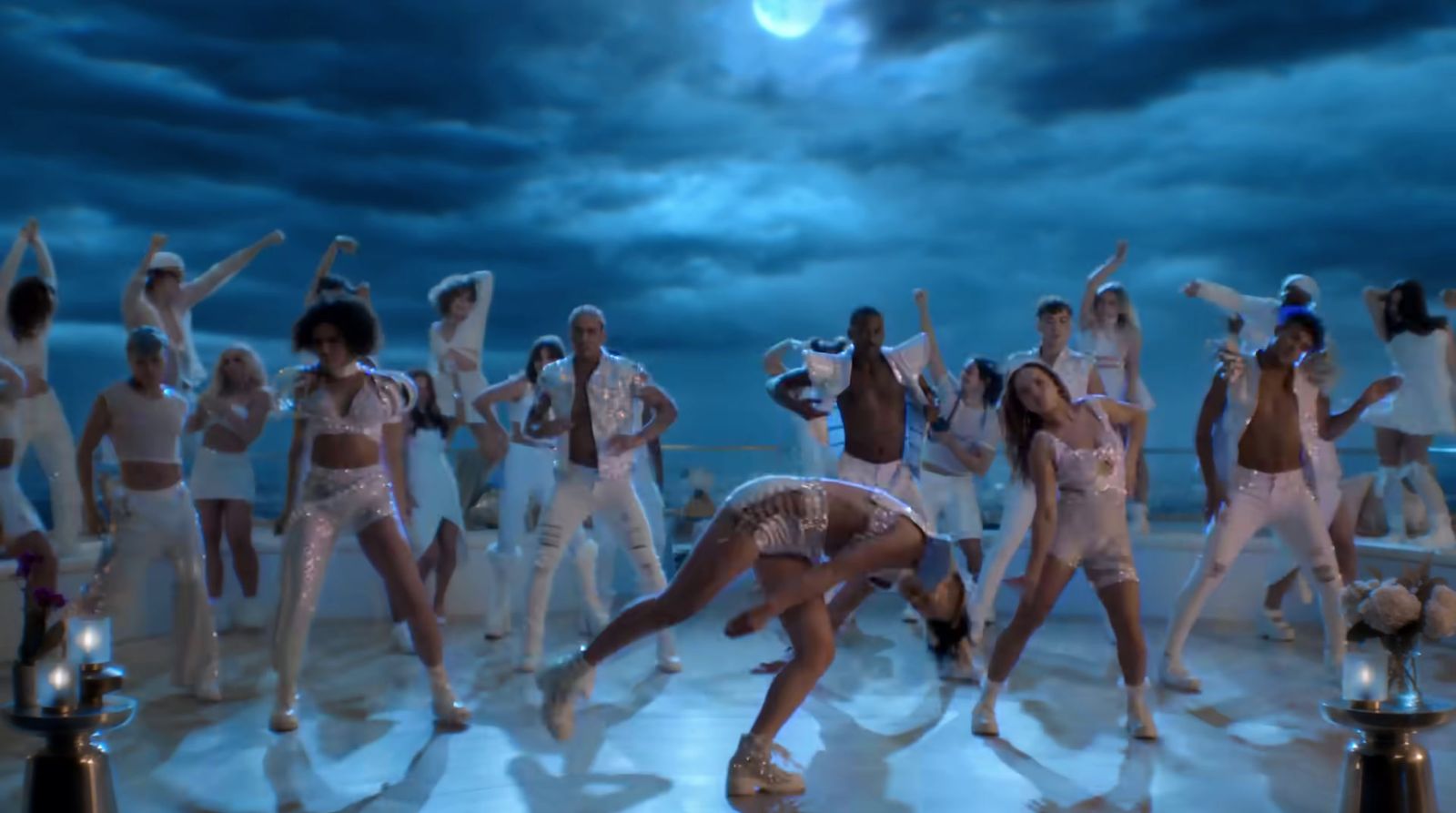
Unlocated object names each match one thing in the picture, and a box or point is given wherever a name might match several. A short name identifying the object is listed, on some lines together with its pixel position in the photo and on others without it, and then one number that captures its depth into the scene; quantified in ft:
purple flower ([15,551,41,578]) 12.53
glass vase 11.12
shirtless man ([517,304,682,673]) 18.66
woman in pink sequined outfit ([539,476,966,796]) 11.71
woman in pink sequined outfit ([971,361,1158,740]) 14.87
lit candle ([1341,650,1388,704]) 11.02
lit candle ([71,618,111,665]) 11.46
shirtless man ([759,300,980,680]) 19.81
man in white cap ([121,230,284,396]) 21.26
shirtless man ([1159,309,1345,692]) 17.57
